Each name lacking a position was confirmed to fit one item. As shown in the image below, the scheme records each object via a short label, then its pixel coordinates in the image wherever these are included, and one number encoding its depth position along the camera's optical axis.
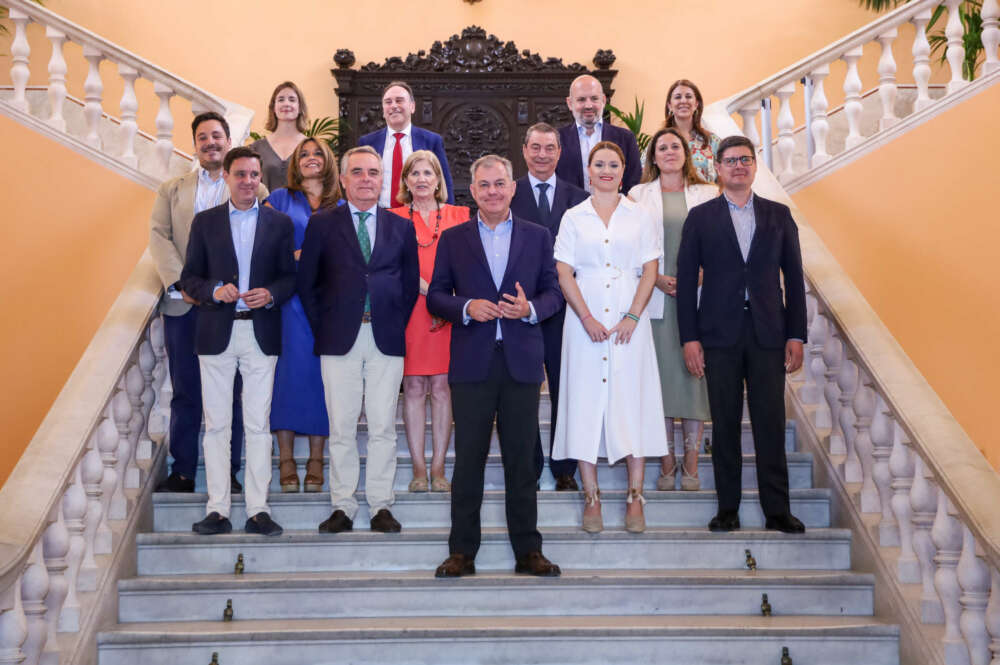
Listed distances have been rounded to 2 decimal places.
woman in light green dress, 4.18
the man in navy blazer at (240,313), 3.85
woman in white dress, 3.85
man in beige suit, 4.17
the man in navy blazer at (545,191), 4.37
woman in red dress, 4.13
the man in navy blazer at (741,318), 3.88
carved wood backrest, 8.59
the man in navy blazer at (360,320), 3.91
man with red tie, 5.00
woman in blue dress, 4.18
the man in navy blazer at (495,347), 3.68
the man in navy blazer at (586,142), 4.92
